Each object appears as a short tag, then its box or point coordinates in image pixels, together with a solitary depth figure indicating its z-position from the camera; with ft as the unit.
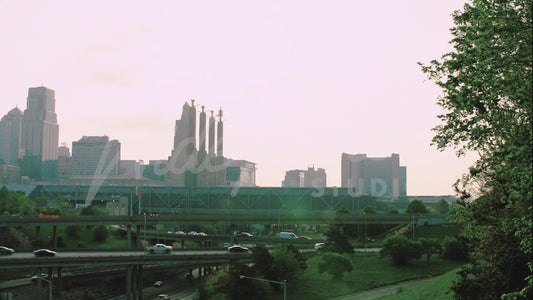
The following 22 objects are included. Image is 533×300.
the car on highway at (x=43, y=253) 258.98
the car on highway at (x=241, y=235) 428.60
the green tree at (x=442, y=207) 602.85
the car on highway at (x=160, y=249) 288.47
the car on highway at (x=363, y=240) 403.13
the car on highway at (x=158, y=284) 331.94
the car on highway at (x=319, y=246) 344.00
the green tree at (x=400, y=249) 280.51
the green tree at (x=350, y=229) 441.68
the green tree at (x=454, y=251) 294.25
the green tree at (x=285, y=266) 247.50
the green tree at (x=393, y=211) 497.46
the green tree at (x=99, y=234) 414.41
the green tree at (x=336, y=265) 258.98
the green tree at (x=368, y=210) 490.08
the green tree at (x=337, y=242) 308.19
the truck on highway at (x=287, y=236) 431.84
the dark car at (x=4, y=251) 269.23
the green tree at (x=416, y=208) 479.41
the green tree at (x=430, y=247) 299.58
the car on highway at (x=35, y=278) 270.22
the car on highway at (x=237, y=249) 300.40
